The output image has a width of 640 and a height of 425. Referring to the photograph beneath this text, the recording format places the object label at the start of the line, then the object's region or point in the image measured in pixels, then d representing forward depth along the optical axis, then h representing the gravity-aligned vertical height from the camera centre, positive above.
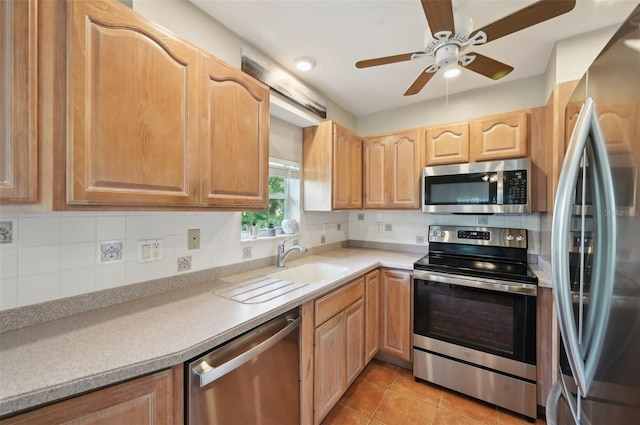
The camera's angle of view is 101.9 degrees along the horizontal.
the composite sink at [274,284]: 1.37 -0.45
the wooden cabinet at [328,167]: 2.31 +0.41
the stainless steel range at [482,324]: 1.69 -0.80
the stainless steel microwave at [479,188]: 1.93 +0.20
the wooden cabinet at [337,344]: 1.53 -0.88
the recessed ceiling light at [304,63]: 1.98 +1.15
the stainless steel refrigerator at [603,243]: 0.57 -0.08
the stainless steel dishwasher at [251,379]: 0.92 -0.70
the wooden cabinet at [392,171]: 2.43 +0.41
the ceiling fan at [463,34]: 1.03 +0.84
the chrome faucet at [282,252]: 2.02 -0.32
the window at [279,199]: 2.12 +0.11
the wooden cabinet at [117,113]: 0.80 +0.37
